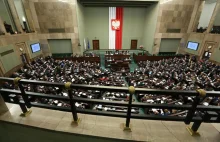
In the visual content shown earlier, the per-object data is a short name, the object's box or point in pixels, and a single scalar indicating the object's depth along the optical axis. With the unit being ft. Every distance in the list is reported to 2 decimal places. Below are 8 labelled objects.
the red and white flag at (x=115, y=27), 51.01
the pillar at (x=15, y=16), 32.48
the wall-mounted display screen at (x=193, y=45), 40.58
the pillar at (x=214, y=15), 35.12
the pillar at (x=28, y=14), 36.45
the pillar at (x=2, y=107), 5.85
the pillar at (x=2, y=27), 27.26
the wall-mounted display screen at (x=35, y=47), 37.41
